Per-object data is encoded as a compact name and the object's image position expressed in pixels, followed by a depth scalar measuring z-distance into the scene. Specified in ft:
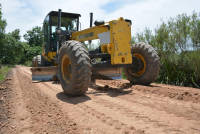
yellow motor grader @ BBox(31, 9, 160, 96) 12.67
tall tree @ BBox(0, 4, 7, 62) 79.34
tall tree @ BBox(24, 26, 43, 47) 159.99
